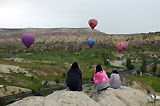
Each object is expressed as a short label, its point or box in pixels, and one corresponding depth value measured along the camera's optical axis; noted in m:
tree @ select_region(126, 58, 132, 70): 65.94
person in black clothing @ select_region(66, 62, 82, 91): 8.46
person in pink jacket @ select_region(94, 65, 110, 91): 8.98
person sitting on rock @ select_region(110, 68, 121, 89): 10.27
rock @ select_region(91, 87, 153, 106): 8.08
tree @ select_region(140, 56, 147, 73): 58.74
